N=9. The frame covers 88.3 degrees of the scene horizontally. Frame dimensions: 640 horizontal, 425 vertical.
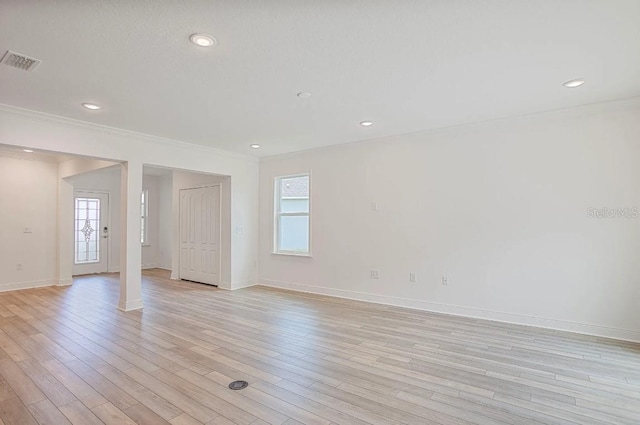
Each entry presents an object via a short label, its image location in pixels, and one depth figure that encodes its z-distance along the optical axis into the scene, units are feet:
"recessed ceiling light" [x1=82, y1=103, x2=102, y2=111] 12.31
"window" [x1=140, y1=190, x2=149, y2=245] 30.99
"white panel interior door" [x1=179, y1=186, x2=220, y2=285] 22.77
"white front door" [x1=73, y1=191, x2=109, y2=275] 26.55
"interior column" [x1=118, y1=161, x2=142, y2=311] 16.12
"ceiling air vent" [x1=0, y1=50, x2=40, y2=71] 8.64
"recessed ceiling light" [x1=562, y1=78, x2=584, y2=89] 10.45
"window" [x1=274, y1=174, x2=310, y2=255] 21.07
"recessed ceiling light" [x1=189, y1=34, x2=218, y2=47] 7.79
